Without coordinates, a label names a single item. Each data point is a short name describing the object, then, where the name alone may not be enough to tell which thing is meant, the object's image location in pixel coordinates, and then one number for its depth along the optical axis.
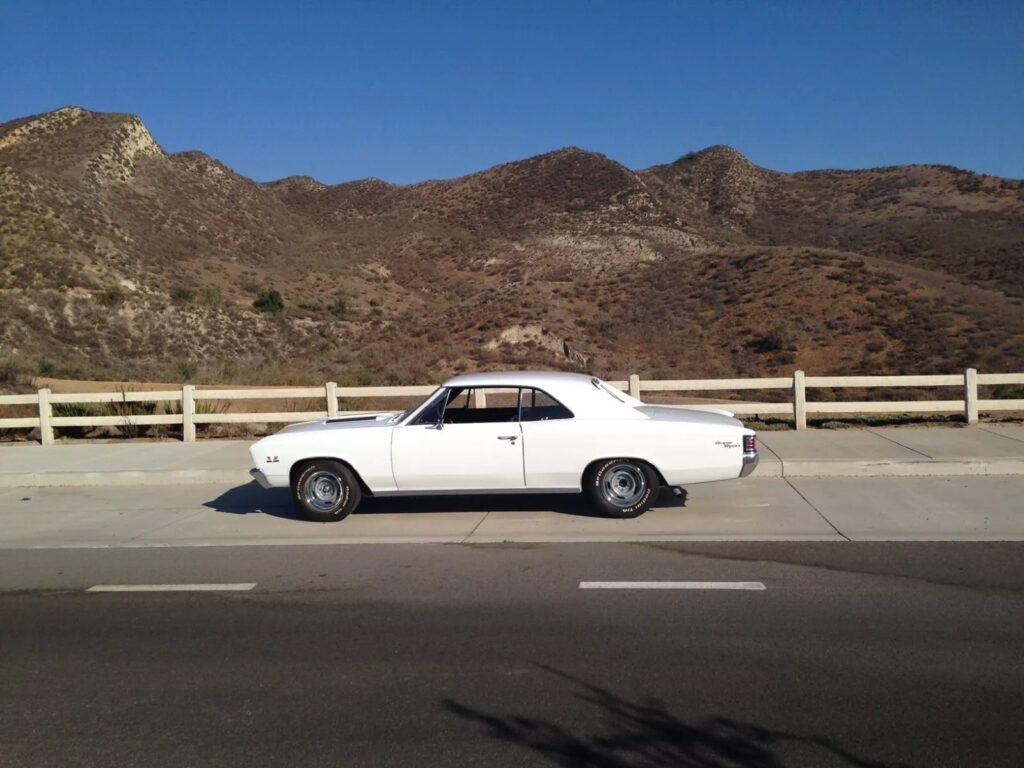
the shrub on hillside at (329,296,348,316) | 55.75
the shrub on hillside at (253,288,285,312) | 51.12
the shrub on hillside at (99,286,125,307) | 43.12
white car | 9.37
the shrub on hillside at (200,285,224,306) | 48.47
